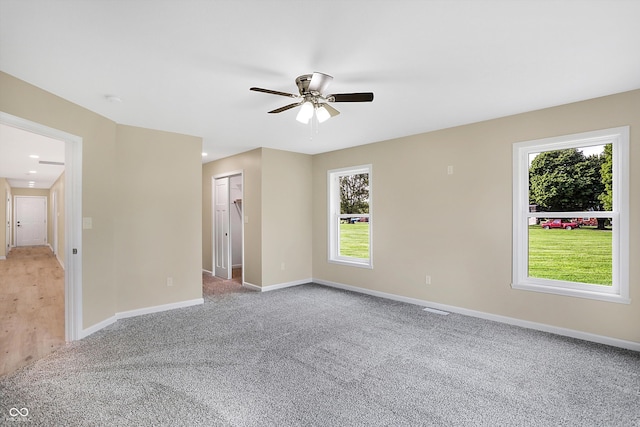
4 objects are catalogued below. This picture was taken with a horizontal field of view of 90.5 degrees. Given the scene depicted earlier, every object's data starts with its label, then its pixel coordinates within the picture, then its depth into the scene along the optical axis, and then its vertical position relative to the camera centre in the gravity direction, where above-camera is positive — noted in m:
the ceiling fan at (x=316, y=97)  2.43 +0.95
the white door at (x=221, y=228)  6.38 -0.35
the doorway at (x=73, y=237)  3.33 -0.27
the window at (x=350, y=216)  5.50 -0.09
